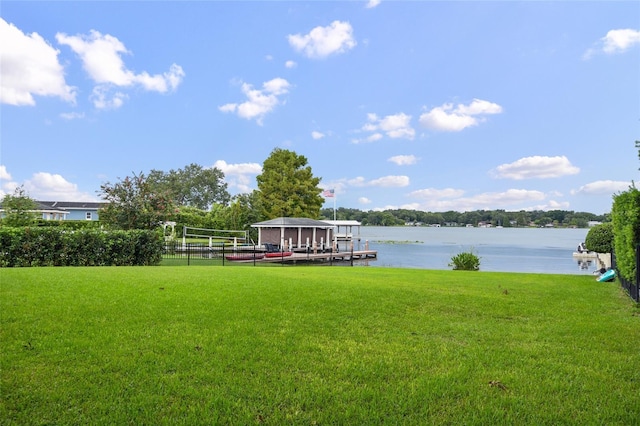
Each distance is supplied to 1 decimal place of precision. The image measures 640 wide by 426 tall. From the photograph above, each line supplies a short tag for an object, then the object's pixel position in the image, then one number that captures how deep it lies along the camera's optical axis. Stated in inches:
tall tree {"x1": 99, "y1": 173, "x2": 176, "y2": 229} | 762.2
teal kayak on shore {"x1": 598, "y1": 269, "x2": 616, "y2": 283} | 464.4
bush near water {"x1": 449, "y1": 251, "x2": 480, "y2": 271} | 770.2
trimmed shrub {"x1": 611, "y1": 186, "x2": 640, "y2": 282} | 323.6
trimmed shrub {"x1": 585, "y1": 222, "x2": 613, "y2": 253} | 732.0
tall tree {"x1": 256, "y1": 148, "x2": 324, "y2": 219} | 1745.8
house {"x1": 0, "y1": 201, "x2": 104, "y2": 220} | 2145.7
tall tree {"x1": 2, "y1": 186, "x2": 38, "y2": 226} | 948.6
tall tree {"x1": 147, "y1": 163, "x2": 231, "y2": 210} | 2571.4
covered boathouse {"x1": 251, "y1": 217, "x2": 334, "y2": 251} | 1301.3
